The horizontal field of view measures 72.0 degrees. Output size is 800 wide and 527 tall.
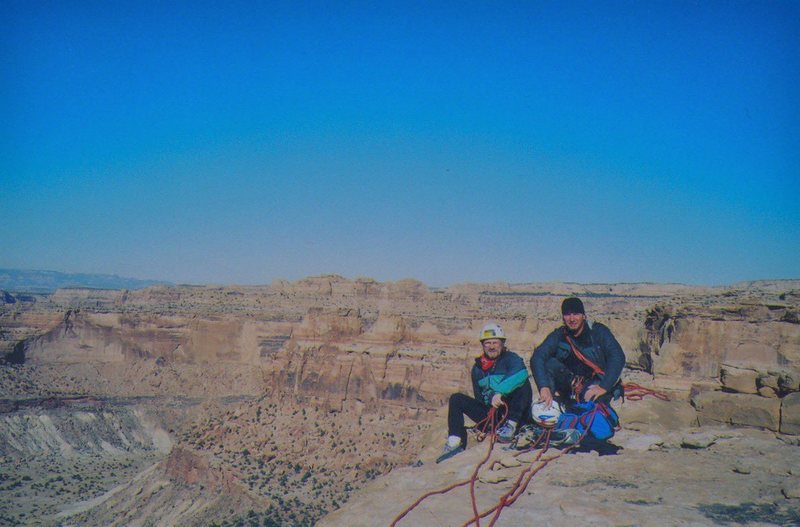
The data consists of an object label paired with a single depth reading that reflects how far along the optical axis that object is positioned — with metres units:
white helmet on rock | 7.88
